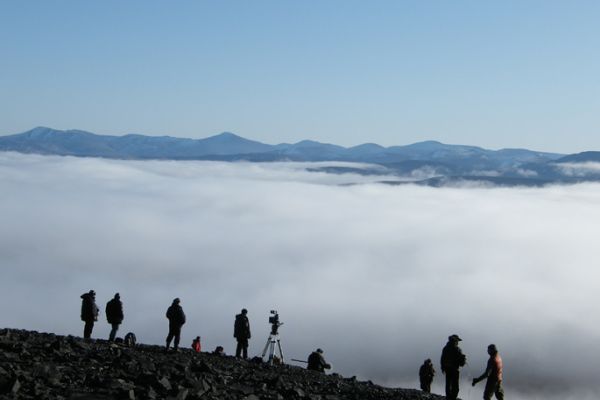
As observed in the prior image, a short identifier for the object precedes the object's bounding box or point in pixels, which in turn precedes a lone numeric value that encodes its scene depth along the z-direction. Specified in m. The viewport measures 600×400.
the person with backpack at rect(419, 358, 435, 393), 22.39
